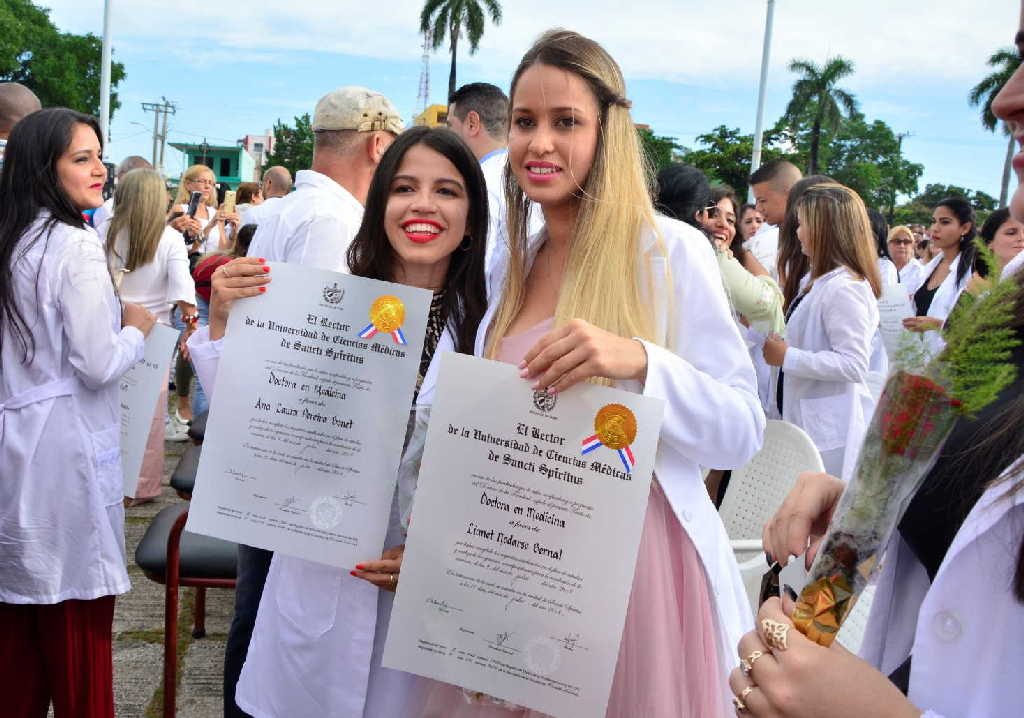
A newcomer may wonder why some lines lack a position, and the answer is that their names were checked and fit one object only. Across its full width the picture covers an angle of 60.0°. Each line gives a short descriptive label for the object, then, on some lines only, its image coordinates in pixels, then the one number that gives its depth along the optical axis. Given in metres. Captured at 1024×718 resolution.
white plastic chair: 3.04
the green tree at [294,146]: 65.38
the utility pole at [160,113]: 62.78
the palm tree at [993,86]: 37.78
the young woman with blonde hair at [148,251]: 6.01
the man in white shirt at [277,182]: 9.73
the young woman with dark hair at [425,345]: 2.03
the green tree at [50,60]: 49.25
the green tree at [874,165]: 76.69
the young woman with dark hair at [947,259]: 6.94
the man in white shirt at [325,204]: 2.98
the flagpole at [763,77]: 20.08
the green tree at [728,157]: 47.56
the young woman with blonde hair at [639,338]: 1.71
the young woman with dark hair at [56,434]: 2.74
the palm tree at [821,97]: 53.42
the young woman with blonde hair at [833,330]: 4.33
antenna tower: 46.68
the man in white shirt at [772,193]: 6.96
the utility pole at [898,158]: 80.16
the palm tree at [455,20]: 45.75
